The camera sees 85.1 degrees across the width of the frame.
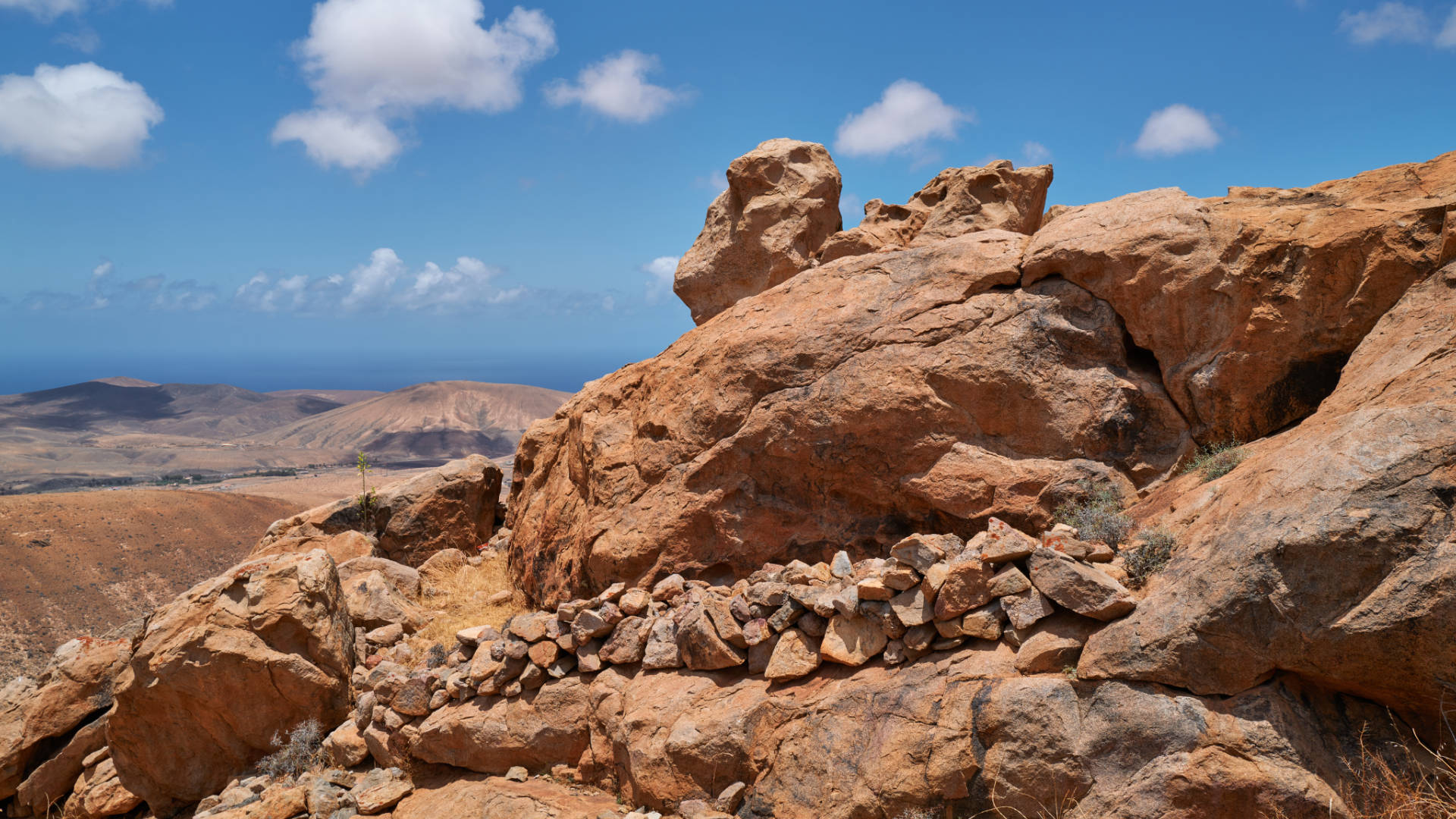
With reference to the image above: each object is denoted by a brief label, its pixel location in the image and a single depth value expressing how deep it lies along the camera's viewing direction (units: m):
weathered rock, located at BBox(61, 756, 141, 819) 8.86
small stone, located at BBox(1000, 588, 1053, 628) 5.45
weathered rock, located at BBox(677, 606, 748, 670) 6.63
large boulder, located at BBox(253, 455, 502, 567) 13.58
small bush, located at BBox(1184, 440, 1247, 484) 6.29
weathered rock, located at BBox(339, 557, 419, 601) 11.20
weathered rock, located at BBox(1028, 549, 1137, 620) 5.19
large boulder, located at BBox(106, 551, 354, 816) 8.17
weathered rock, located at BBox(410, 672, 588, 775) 7.14
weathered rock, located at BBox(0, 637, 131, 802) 9.19
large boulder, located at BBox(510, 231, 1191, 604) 7.35
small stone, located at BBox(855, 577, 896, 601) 5.93
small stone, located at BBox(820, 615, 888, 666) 6.02
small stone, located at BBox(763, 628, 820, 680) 6.22
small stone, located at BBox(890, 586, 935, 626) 5.80
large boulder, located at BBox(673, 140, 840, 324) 11.76
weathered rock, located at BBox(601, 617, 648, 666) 7.20
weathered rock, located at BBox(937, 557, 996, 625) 5.65
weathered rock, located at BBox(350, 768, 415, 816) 7.14
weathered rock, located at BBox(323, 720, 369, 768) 7.94
